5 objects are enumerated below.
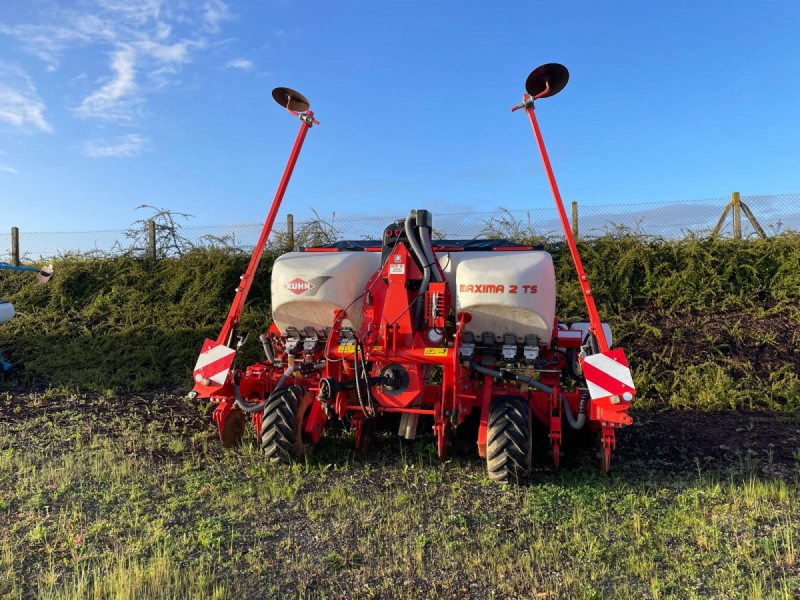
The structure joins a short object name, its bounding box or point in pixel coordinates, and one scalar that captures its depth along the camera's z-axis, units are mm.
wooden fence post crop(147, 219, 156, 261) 12484
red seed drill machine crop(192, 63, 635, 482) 4984
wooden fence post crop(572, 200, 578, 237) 10945
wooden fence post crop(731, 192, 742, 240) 10227
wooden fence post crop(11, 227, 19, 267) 14008
